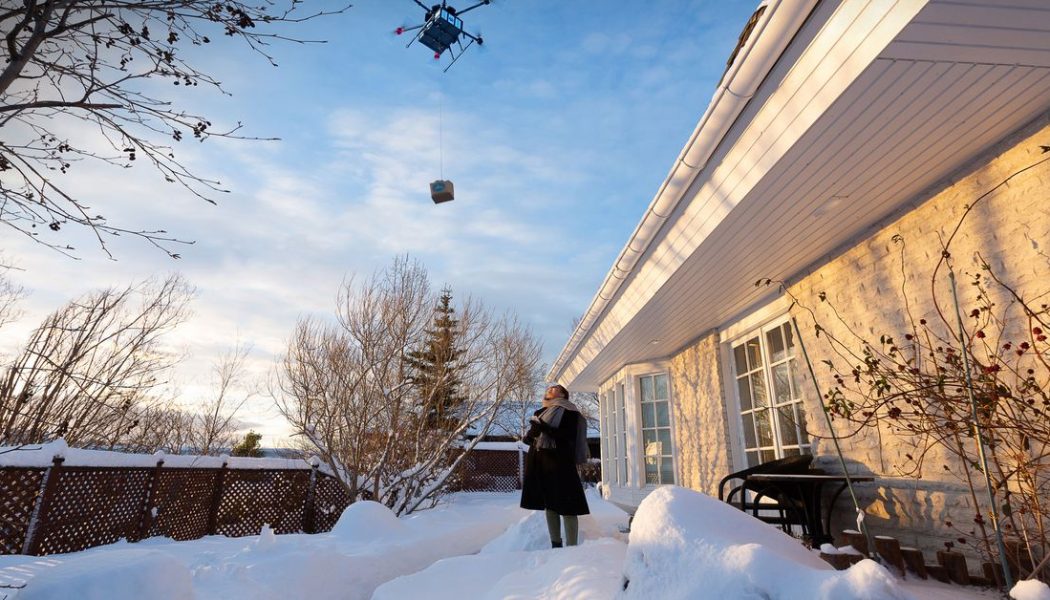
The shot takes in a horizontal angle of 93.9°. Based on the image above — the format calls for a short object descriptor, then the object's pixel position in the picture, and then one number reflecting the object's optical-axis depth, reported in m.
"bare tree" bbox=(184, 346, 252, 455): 13.39
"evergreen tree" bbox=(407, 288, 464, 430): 7.62
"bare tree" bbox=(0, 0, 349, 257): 1.65
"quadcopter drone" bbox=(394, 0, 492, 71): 4.80
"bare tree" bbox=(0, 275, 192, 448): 6.32
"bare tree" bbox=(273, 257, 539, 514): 7.09
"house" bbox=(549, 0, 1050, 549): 2.04
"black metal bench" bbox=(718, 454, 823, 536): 3.77
